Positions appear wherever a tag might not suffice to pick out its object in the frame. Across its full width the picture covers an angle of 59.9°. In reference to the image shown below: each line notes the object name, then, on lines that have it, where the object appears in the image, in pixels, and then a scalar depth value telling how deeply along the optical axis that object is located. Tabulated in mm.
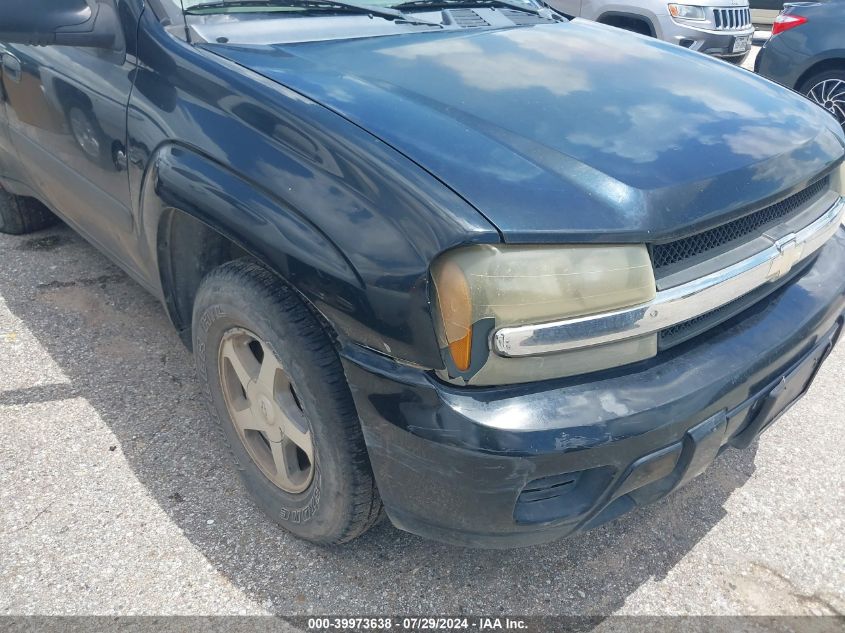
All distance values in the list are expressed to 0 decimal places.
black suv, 1460
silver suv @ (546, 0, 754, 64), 6758
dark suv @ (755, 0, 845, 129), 5179
